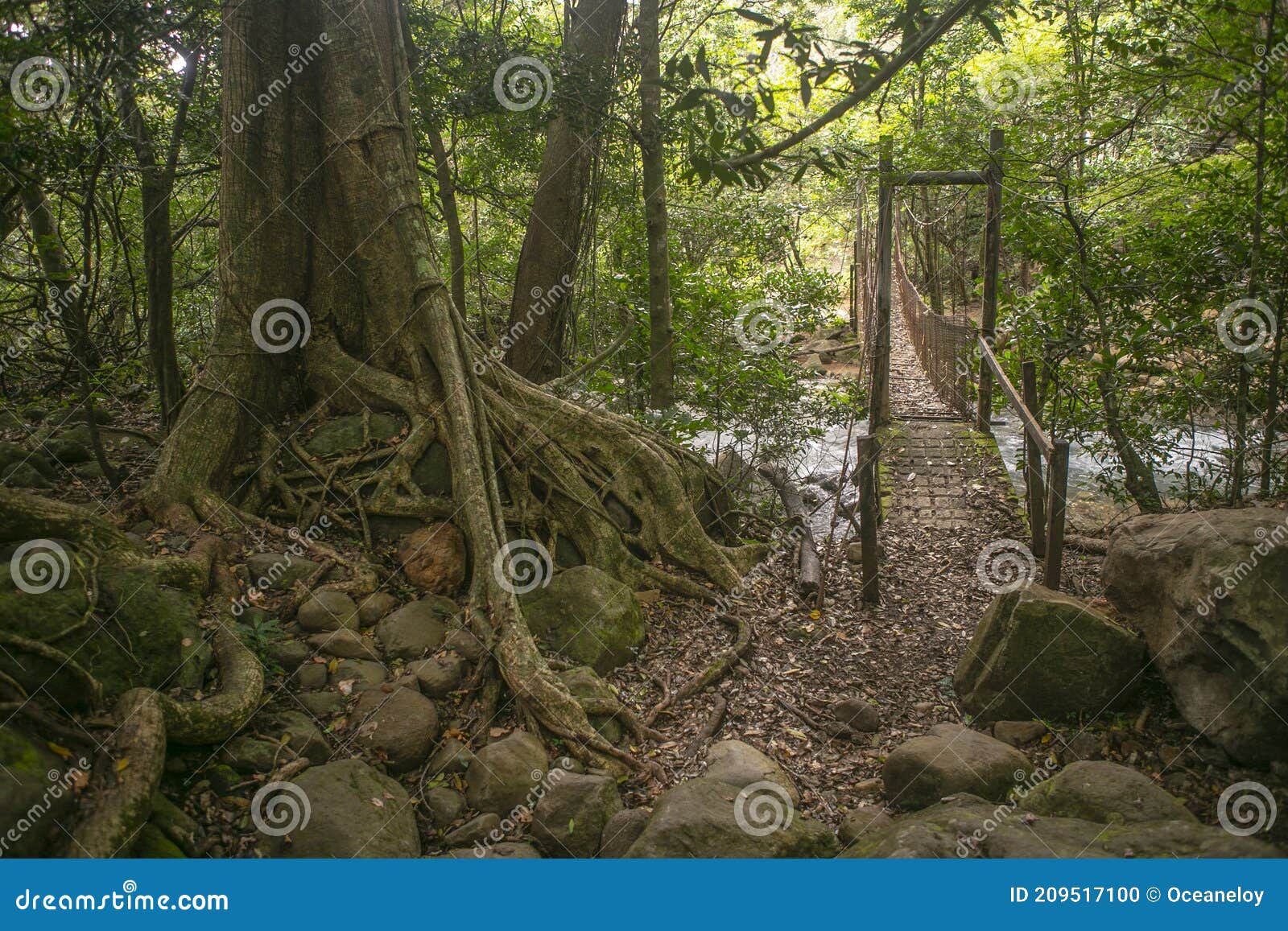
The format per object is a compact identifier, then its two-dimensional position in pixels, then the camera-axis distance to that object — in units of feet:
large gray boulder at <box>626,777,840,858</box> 9.52
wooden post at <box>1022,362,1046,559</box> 18.38
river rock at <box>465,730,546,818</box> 10.77
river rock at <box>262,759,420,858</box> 9.29
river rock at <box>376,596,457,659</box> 12.85
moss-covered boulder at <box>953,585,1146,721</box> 12.85
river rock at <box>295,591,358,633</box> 12.59
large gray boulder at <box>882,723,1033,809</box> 11.03
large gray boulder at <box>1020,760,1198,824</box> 9.57
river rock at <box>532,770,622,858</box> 10.34
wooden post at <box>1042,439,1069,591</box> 15.23
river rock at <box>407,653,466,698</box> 12.34
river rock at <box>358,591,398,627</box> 13.20
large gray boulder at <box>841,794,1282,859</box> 8.17
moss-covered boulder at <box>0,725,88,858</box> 7.77
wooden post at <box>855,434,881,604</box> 17.57
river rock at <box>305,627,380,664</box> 12.25
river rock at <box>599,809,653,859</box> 10.09
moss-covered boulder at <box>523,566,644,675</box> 14.01
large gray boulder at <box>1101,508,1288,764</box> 10.71
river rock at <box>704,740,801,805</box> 10.98
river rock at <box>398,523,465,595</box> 14.12
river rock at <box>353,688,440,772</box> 11.11
